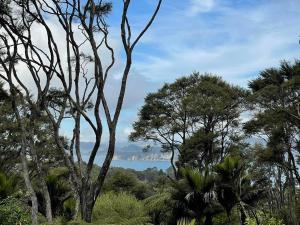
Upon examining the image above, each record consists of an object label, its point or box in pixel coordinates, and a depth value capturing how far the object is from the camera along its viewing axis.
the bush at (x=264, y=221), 12.94
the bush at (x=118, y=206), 15.75
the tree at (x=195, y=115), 29.73
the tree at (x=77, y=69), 10.88
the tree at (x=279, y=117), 21.44
